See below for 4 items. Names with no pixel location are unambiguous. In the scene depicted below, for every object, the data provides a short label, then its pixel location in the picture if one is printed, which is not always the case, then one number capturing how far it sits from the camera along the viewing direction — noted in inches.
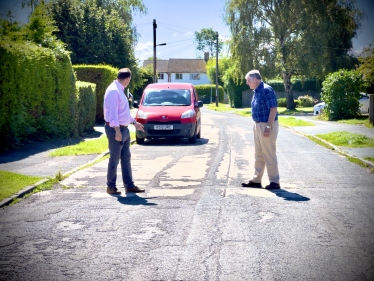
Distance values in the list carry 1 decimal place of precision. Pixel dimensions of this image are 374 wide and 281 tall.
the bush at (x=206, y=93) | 2657.5
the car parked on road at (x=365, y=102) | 1188.4
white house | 3607.3
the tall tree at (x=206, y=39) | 4146.2
